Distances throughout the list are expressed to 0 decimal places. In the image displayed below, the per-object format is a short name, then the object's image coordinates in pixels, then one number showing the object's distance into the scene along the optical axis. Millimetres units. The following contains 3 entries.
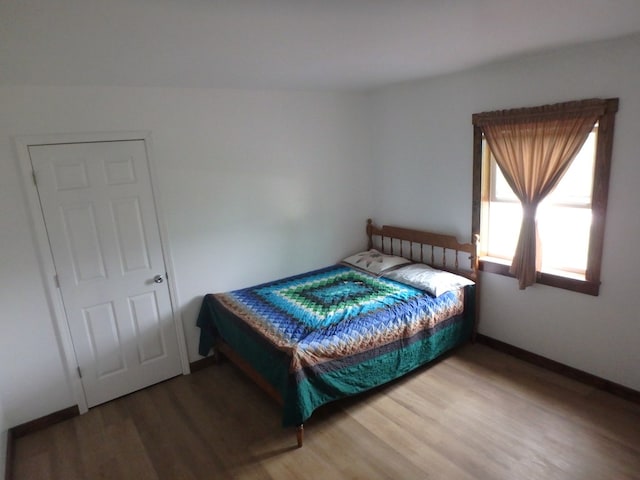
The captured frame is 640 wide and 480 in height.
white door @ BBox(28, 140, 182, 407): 2725
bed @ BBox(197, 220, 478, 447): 2490
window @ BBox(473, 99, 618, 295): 2564
